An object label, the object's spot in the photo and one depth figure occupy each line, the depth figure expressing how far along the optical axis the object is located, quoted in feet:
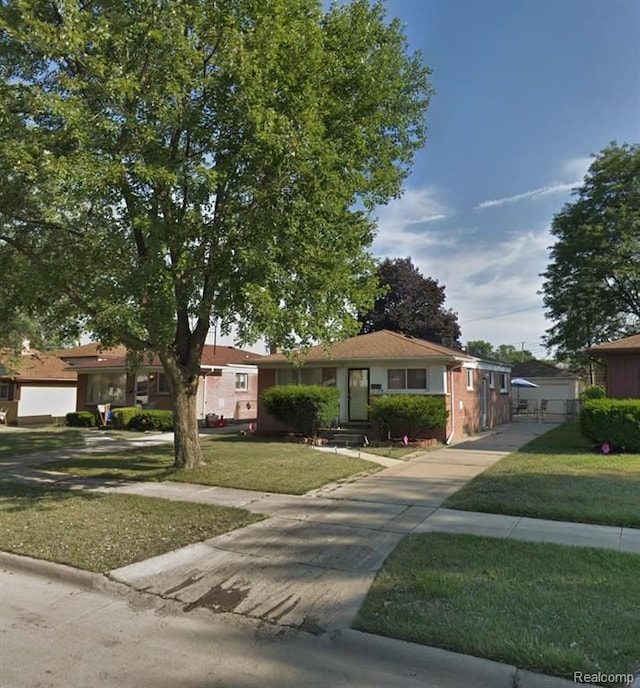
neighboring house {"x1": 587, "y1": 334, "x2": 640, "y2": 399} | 55.47
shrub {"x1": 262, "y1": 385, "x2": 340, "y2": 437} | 59.82
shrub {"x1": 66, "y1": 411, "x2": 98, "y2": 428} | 84.17
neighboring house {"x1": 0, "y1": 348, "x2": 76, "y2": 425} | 96.68
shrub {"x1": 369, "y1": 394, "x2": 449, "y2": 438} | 55.83
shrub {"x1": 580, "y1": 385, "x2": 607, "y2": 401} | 100.31
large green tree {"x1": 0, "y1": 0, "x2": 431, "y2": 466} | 26.96
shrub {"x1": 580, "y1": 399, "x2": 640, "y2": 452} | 44.60
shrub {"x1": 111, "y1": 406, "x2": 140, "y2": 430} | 78.59
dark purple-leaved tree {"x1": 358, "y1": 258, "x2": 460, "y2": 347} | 126.30
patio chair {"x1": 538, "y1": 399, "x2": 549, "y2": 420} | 99.56
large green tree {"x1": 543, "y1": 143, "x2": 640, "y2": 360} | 93.40
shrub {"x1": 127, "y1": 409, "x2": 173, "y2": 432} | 75.20
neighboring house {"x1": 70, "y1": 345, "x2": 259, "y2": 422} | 85.61
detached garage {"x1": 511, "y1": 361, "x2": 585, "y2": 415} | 143.43
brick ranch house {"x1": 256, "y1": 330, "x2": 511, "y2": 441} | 60.54
